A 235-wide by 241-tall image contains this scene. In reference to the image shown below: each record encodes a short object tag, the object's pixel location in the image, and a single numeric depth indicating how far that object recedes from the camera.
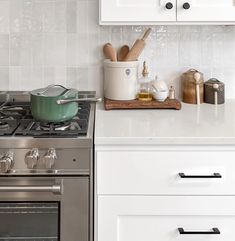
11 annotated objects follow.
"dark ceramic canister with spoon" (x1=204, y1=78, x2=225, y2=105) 2.56
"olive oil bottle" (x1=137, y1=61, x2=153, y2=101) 2.52
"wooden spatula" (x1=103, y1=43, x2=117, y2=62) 2.53
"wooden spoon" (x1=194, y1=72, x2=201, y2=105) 2.56
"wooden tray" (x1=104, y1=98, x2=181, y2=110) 2.43
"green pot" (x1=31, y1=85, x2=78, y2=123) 2.09
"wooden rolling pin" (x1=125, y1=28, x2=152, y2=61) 2.52
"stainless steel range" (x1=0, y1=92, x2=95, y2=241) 1.96
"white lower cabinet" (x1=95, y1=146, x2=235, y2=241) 2.01
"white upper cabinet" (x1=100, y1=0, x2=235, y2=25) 2.29
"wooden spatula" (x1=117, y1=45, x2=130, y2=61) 2.60
